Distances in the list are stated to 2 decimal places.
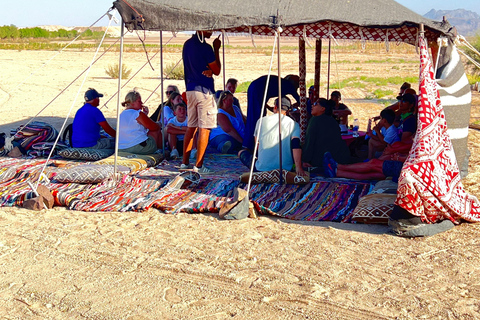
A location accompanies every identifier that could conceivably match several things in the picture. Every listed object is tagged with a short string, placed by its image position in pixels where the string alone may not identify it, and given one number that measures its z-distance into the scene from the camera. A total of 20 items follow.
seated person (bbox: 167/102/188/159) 7.85
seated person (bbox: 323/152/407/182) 6.12
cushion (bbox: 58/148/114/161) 7.29
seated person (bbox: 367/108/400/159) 6.85
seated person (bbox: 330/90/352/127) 8.54
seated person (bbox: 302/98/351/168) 6.69
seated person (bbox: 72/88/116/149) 7.28
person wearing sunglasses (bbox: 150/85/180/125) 8.28
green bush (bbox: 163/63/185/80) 21.45
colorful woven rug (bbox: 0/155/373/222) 5.58
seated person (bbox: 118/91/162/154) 7.35
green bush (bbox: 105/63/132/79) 21.33
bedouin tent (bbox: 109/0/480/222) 5.64
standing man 6.68
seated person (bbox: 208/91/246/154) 7.94
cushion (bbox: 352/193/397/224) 5.18
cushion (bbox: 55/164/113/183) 6.33
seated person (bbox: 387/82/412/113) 8.19
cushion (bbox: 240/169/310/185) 6.21
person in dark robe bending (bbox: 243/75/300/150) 7.18
